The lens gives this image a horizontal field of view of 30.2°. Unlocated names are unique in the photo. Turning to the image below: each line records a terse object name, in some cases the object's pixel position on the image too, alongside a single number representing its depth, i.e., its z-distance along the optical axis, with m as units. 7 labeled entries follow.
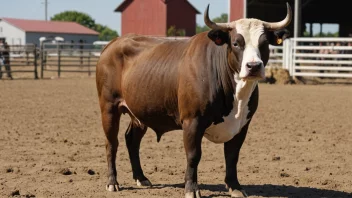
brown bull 5.91
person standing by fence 25.62
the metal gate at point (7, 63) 25.67
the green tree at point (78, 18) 132.50
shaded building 26.89
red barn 51.09
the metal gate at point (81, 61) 28.21
